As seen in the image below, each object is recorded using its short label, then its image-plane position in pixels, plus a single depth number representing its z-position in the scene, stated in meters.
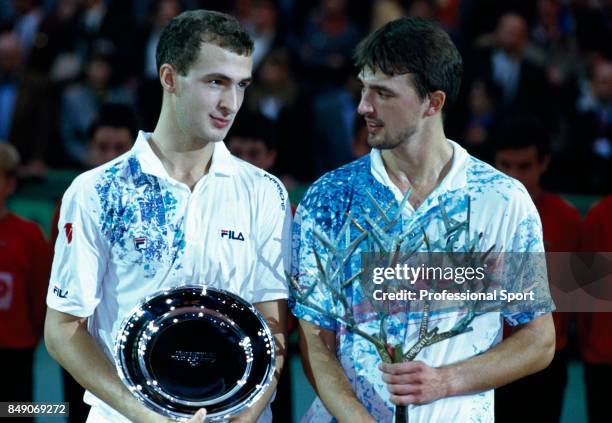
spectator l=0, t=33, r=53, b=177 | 19.22
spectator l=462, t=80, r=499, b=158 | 17.67
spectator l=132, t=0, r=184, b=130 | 20.14
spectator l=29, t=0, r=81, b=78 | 20.50
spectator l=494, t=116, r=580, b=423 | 11.48
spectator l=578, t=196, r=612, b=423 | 11.46
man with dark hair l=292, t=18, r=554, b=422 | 7.44
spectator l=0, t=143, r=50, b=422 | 11.76
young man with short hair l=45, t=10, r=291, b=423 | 7.48
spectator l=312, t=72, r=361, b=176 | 17.48
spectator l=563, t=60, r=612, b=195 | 15.99
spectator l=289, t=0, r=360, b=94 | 19.37
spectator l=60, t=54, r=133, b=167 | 19.39
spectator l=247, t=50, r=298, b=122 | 18.33
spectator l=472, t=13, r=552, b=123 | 17.80
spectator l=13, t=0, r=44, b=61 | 21.62
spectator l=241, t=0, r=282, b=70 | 19.67
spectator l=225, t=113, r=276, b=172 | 12.38
